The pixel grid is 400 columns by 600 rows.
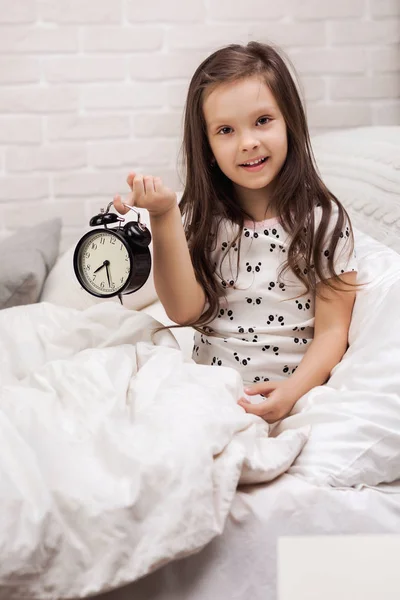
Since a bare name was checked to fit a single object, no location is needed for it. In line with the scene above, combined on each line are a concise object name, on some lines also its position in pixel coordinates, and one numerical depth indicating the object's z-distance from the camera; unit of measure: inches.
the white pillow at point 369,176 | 62.1
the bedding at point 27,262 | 78.6
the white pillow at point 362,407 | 42.3
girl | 53.9
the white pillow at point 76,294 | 79.3
